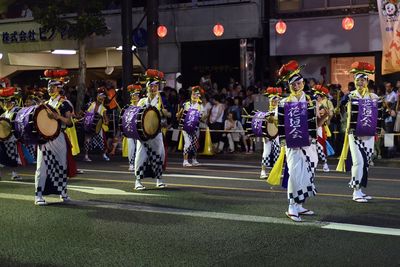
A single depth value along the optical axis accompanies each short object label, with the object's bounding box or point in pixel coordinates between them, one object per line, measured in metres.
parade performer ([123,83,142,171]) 13.78
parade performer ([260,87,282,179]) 12.06
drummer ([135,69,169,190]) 11.16
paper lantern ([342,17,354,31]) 20.11
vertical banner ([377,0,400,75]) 16.52
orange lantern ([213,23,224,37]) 21.94
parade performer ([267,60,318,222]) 8.10
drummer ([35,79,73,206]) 9.72
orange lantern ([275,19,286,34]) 21.09
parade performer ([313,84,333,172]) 13.52
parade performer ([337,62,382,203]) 9.29
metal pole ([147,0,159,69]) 19.86
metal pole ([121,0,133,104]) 20.33
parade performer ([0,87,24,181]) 13.30
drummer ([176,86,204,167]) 15.41
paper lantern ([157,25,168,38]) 21.66
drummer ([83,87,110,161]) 17.03
